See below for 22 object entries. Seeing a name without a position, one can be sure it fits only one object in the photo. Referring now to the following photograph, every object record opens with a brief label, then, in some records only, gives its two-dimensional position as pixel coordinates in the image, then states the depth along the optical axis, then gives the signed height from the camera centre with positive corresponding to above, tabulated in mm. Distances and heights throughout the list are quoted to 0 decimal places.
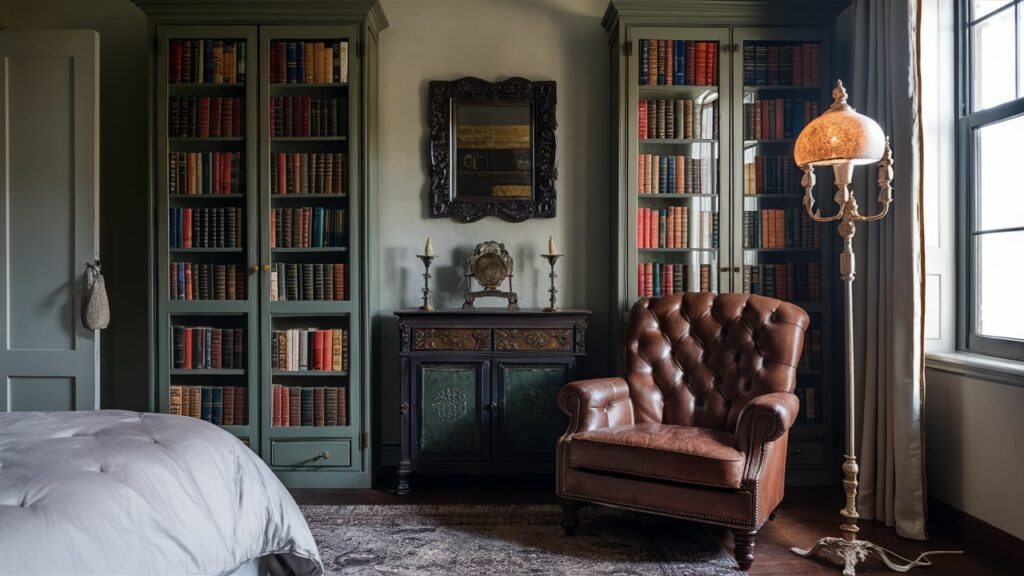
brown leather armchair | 2451 -548
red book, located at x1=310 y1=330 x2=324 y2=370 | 3461 -324
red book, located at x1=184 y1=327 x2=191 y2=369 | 3469 -302
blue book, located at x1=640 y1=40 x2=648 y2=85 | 3475 +1195
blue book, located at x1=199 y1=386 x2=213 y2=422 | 3445 -598
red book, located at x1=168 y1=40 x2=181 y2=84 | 3443 +1182
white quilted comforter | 1302 -473
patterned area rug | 2453 -1033
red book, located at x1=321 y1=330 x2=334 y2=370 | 3463 -317
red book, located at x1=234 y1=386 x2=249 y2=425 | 3445 -602
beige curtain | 2777 -67
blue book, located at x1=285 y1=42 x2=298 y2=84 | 3439 +1185
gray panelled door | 3289 +393
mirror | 3760 +806
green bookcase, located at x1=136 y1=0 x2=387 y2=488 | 3418 +365
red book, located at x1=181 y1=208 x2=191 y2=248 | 3469 +326
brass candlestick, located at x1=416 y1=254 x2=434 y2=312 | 3528 +33
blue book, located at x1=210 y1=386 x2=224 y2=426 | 3443 -608
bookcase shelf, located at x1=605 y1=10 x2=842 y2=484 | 3455 +649
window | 2670 +482
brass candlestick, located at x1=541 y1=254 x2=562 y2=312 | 3559 +75
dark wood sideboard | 3375 -504
